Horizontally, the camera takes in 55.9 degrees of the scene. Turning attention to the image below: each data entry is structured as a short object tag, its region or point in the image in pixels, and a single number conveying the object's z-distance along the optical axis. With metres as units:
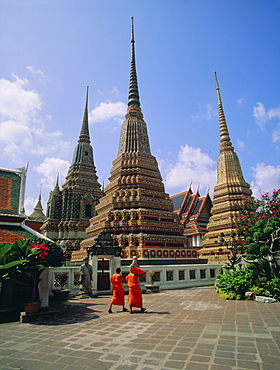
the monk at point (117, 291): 8.18
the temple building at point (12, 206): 12.47
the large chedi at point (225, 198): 24.16
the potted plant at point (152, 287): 13.53
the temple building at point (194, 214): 30.25
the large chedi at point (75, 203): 31.62
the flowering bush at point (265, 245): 11.62
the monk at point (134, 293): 7.90
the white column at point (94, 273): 12.56
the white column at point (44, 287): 8.94
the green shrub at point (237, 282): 10.40
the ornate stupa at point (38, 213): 45.18
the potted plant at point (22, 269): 7.12
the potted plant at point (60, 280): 12.52
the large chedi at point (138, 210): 19.69
